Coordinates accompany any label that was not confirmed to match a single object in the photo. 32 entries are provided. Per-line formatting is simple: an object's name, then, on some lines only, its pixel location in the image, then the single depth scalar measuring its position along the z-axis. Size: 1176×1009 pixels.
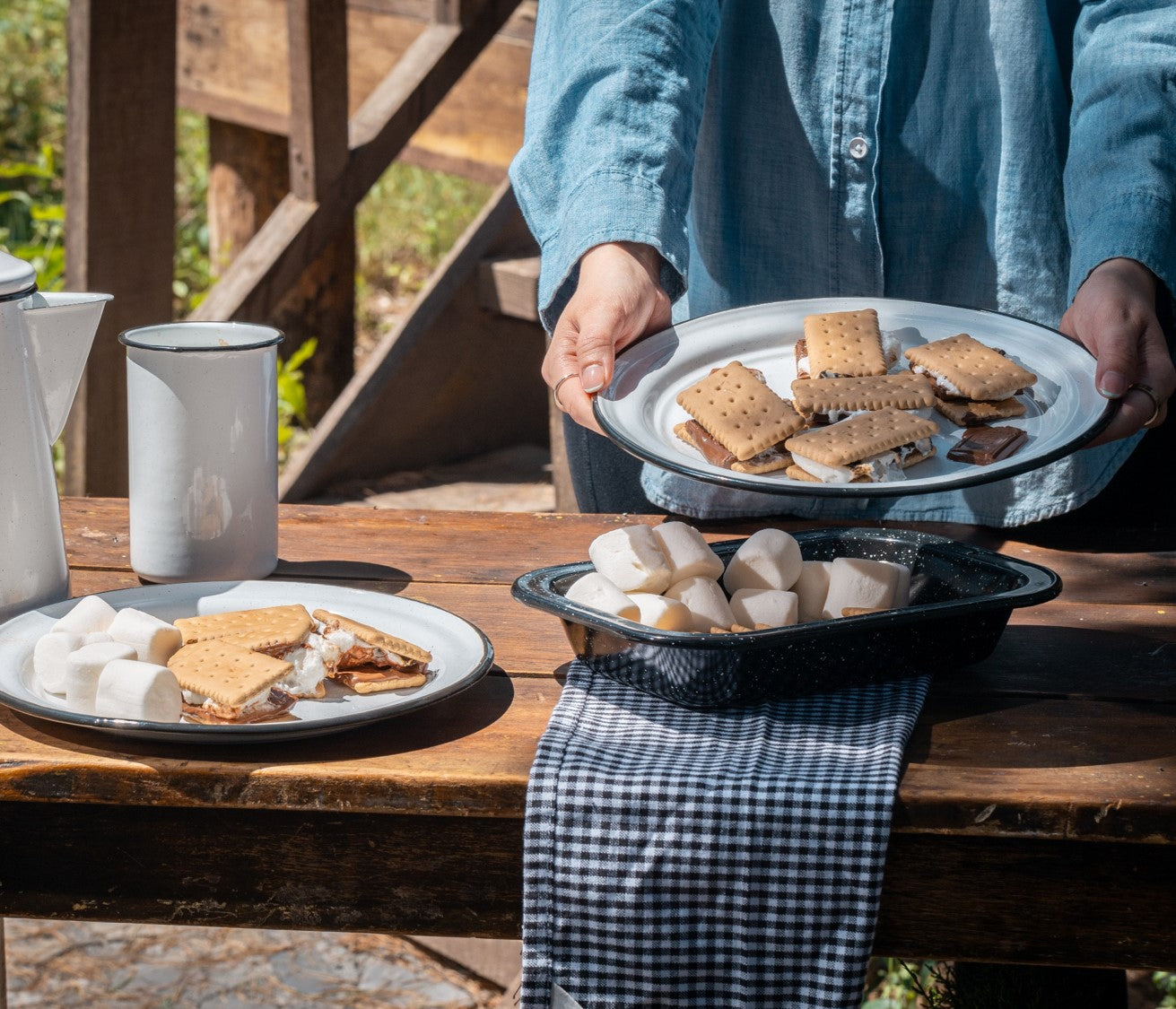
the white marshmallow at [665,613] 1.41
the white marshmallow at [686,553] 1.46
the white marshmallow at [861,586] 1.44
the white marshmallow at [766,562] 1.45
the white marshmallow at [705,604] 1.42
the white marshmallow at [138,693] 1.38
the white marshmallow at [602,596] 1.42
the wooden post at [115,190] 2.37
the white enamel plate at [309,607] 1.38
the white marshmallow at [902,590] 1.45
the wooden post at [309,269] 3.75
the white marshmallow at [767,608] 1.43
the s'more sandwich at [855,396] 1.53
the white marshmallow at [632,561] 1.45
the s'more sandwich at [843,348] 1.56
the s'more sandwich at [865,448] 1.48
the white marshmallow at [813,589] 1.45
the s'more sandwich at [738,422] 1.50
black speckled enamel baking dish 1.40
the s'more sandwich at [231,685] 1.39
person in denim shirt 1.65
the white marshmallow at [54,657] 1.41
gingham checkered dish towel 1.35
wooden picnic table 1.37
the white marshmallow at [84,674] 1.40
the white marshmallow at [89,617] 1.44
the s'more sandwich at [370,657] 1.44
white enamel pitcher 1.49
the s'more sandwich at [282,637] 1.43
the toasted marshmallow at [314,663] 1.43
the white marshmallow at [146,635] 1.42
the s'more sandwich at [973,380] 1.53
